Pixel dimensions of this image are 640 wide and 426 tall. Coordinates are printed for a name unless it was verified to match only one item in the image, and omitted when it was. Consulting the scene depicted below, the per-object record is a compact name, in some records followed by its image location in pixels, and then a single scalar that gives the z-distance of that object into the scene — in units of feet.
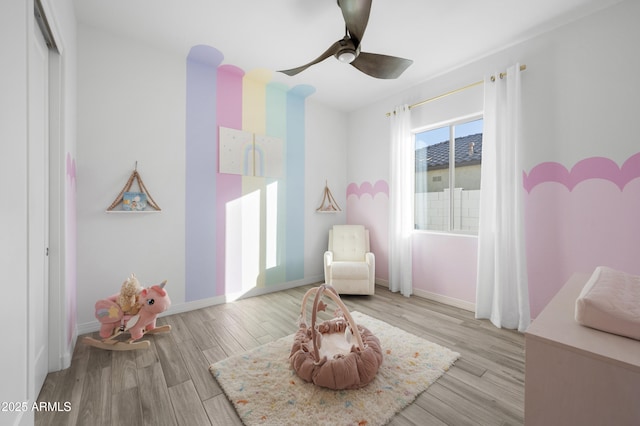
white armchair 10.39
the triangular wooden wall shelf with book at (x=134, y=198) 7.83
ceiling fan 5.08
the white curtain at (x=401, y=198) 10.86
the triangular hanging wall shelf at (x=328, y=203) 13.09
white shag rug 4.46
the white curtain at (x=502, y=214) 7.78
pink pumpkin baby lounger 4.99
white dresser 2.23
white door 3.51
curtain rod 8.19
